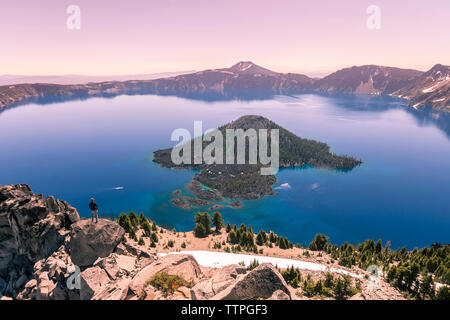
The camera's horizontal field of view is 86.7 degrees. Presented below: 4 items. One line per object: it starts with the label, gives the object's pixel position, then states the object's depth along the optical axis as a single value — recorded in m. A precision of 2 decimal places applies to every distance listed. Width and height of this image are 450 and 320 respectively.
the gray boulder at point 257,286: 23.39
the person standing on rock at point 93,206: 32.76
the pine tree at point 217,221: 76.69
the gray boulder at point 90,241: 35.53
